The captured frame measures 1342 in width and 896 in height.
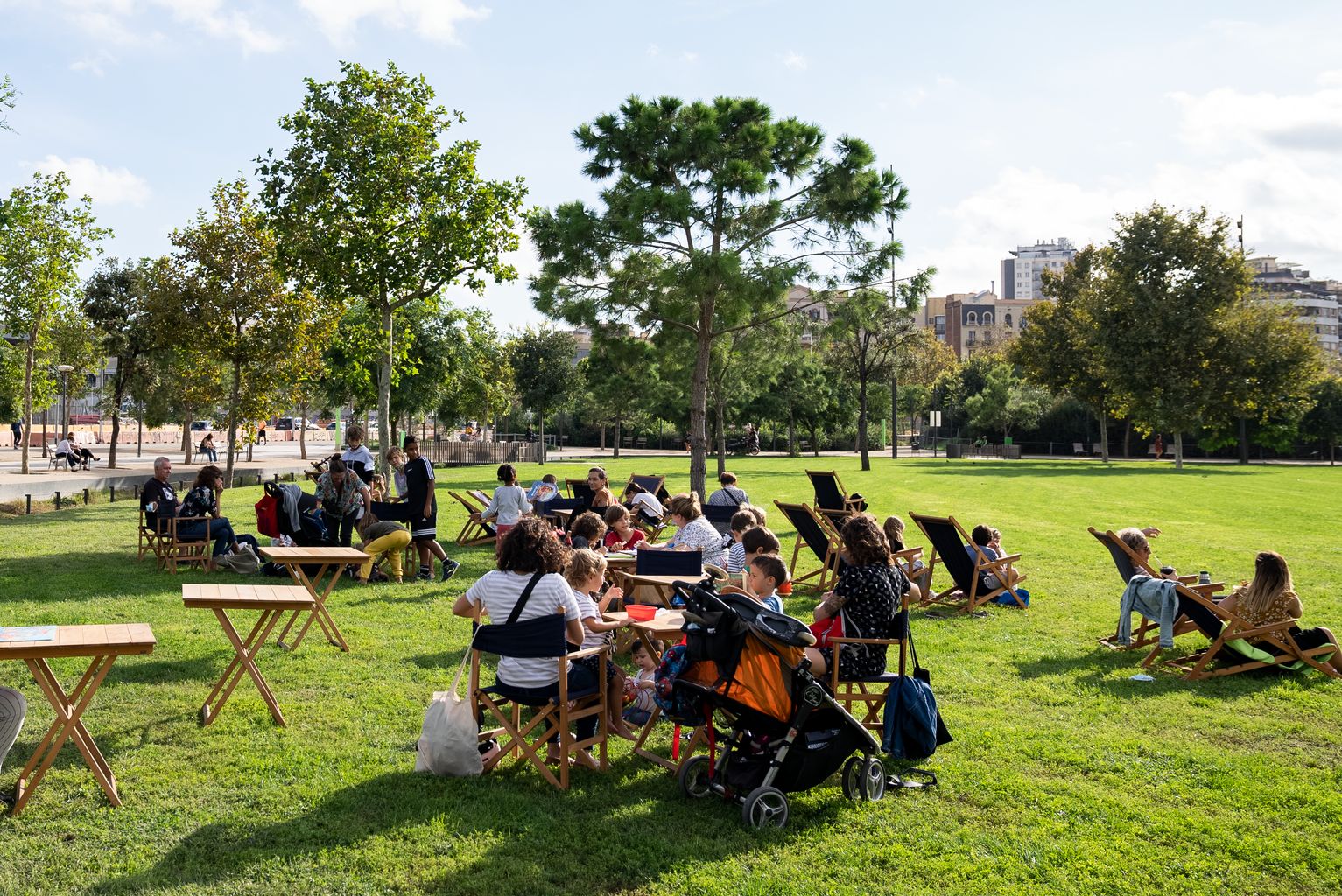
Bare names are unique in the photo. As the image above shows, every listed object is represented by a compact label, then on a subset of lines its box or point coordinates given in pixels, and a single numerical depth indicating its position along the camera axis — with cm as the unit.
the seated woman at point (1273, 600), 720
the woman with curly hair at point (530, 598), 516
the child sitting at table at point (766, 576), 565
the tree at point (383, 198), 1741
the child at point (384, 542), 1074
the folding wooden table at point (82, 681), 447
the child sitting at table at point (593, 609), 555
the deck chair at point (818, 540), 1080
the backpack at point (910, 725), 533
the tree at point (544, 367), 4788
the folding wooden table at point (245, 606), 570
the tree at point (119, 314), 3153
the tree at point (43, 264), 2459
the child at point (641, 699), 580
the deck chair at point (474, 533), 1501
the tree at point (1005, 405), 6116
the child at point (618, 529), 976
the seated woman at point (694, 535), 866
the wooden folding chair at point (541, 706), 496
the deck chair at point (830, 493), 1426
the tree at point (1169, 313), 4012
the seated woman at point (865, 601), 549
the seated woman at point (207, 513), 1173
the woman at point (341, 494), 1141
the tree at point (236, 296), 2125
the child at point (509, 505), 1148
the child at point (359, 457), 1221
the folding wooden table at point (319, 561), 749
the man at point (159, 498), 1188
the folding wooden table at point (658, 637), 539
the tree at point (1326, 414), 5203
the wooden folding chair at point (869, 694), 534
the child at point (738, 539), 823
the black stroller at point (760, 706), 465
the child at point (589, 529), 852
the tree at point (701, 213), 1797
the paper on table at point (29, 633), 460
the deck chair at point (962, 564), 984
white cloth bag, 517
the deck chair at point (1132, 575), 813
